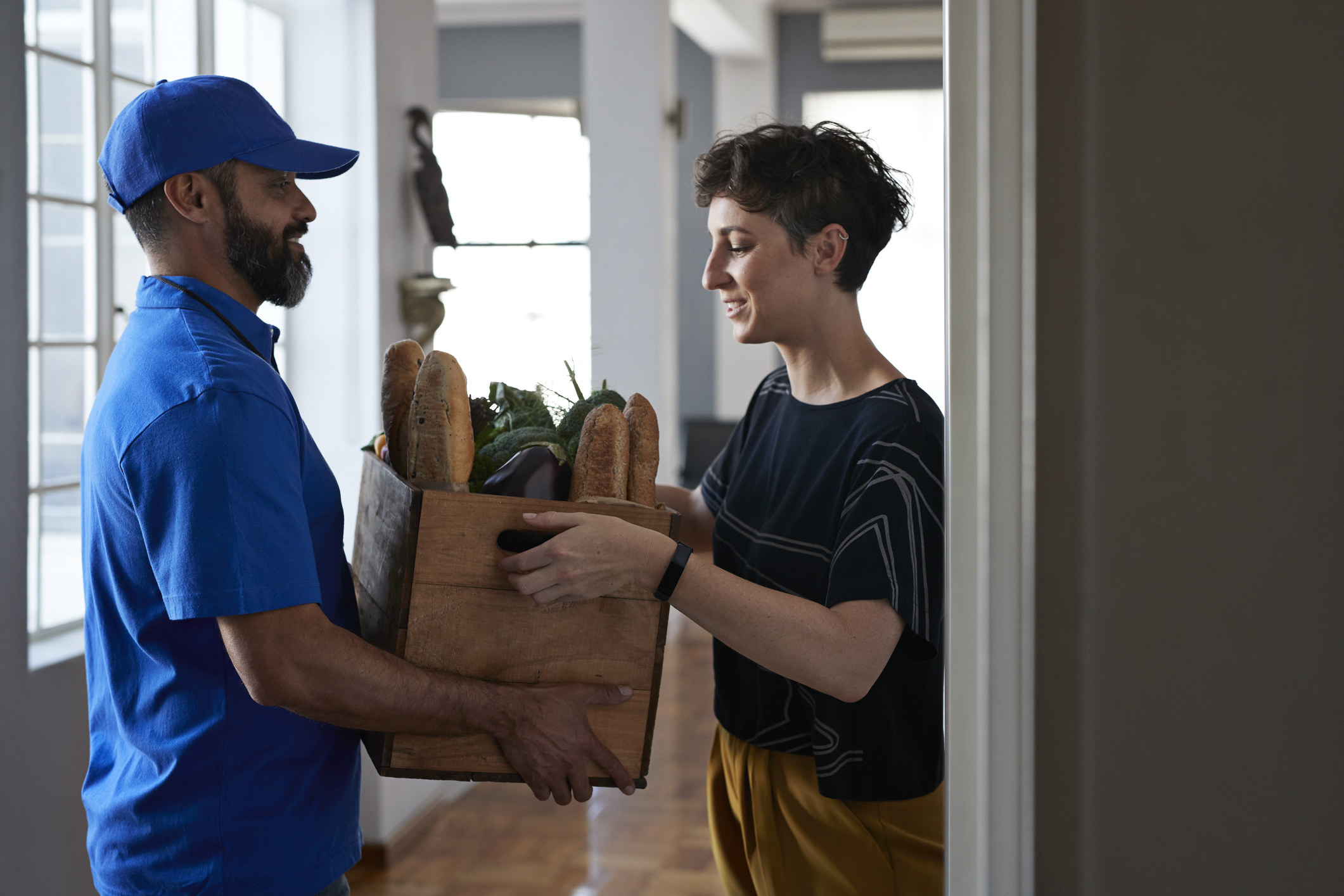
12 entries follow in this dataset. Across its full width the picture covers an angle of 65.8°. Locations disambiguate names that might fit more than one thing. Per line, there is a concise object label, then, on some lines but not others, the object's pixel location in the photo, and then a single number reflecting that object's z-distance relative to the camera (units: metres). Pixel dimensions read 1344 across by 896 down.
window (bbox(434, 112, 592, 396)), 7.05
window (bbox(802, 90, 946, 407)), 7.35
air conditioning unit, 7.06
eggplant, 1.20
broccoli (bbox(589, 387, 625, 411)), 1.35
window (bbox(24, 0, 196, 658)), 2.23
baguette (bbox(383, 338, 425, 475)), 1.32
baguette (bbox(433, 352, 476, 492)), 1.21
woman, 1.21
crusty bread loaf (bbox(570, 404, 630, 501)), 1.22
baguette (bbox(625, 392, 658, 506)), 1.26
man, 1.13
